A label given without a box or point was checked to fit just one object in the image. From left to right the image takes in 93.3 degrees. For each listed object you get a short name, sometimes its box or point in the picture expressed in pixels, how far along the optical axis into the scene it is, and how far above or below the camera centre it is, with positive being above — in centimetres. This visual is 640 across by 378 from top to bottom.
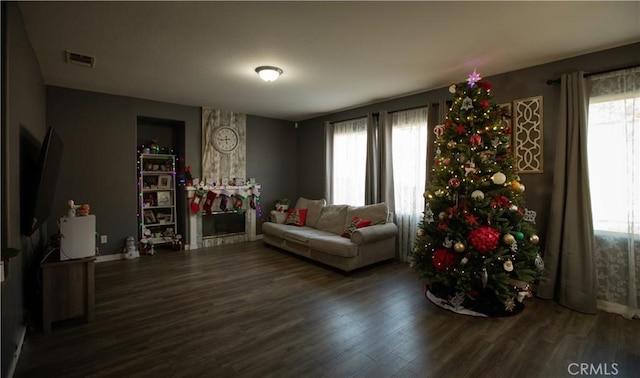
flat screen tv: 228 +4
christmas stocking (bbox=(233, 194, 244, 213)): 600 -33
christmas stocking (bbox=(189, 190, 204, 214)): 540 -26
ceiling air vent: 313 +136
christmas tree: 292 -36
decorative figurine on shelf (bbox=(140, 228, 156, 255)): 505 -100
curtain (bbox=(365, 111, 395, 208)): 489 +41
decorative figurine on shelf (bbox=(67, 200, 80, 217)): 278 -22
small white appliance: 264 -45
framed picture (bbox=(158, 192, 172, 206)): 547 -23
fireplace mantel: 548 -66
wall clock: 571 +92
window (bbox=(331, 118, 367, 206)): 539 +46
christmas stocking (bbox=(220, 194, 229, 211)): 574 -30
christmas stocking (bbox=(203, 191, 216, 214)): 554 -28
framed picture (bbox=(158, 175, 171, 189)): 547 +8
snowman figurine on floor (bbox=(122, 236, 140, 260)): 479 -99
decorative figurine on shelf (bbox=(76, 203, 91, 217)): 290 -23
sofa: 410 -74
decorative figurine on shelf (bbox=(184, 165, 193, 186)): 539 +19
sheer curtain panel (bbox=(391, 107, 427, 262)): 451 +25
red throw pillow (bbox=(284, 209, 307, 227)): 560 -58
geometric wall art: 340 +61
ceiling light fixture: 341 +130
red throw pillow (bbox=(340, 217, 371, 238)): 444 -57
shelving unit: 522 -17
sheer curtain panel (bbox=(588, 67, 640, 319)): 285 +1
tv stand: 255 -91
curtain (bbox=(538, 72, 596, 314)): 297 -30
